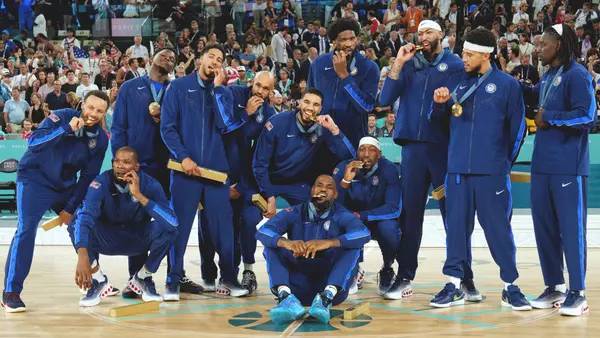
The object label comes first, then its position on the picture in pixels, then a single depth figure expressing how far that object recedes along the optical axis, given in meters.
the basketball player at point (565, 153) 6.73
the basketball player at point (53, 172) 7.13
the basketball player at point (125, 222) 7.21
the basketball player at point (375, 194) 7.68
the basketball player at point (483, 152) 6.97
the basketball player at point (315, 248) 6.76
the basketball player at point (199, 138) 7.57
